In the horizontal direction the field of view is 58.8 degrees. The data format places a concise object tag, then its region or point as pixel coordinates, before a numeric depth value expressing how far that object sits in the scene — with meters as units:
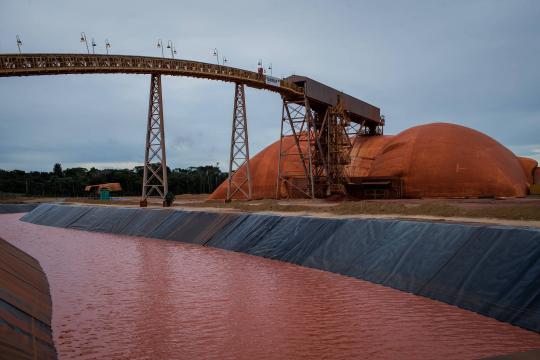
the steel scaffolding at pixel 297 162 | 46.06
